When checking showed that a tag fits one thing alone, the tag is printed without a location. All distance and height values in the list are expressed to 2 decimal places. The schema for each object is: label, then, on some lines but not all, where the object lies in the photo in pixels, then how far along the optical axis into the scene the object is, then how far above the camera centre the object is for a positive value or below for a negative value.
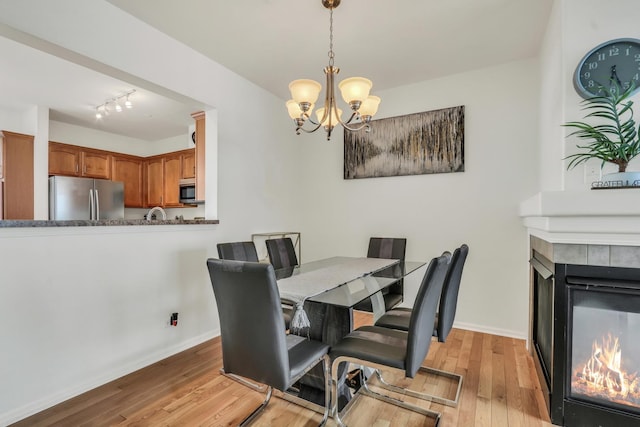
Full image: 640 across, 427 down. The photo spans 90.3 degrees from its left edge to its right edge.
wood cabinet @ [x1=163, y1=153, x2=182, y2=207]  4.93 +0.54
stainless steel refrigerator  4.04 +0.19
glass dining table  1.69 -0.45
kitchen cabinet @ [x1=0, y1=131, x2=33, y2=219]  3.59 +0.43
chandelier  1.93 +0.72
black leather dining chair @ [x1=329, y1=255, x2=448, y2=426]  1.44 -0.69
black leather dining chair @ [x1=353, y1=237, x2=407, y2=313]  2.75 -0.39
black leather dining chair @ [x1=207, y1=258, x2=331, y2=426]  1.31 -0.50
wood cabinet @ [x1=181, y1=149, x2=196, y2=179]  4.78 +0.73
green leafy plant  1.58 +0.42
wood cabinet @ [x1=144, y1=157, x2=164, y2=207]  5.16 +0.51
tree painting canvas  3.18 +0.71
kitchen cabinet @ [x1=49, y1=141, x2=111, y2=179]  4.31 +0.73
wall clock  1.67 +0.77
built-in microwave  4.63 +0.33
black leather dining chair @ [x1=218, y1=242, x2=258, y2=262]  2.41 -0.31
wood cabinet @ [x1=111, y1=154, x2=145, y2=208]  4.99 +0.59
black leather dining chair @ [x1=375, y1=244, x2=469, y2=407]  1.86 -0.68
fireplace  1.60 -0.71
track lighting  3.53 +1.29
